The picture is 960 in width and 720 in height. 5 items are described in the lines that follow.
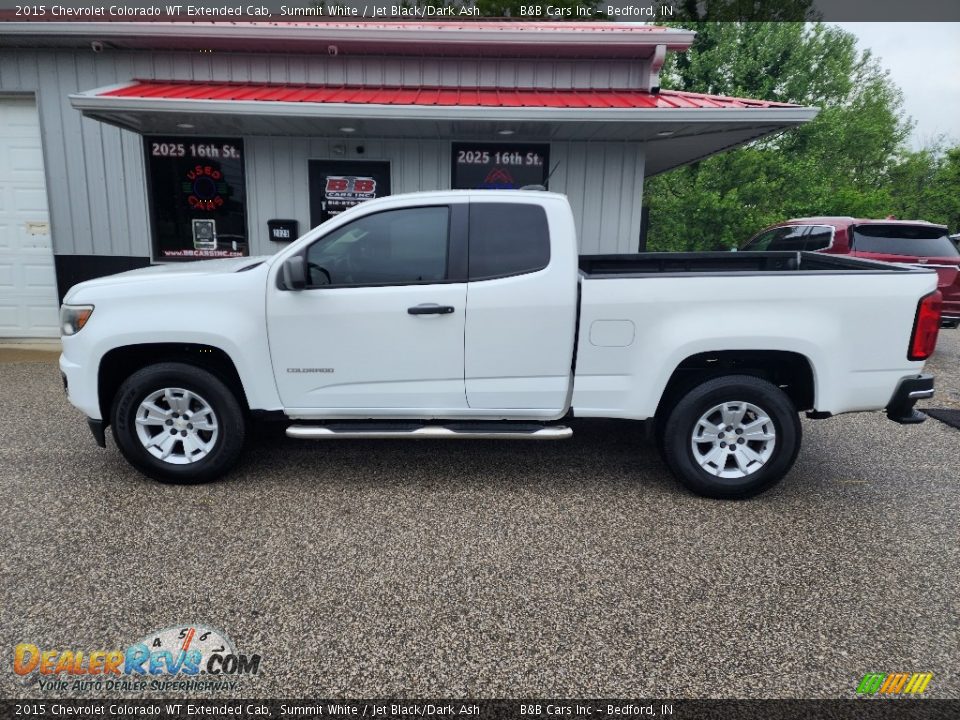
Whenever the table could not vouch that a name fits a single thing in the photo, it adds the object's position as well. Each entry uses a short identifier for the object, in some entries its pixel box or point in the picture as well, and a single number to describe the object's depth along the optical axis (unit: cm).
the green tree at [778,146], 2370
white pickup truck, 399
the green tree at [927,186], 2732
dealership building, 804
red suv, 859
